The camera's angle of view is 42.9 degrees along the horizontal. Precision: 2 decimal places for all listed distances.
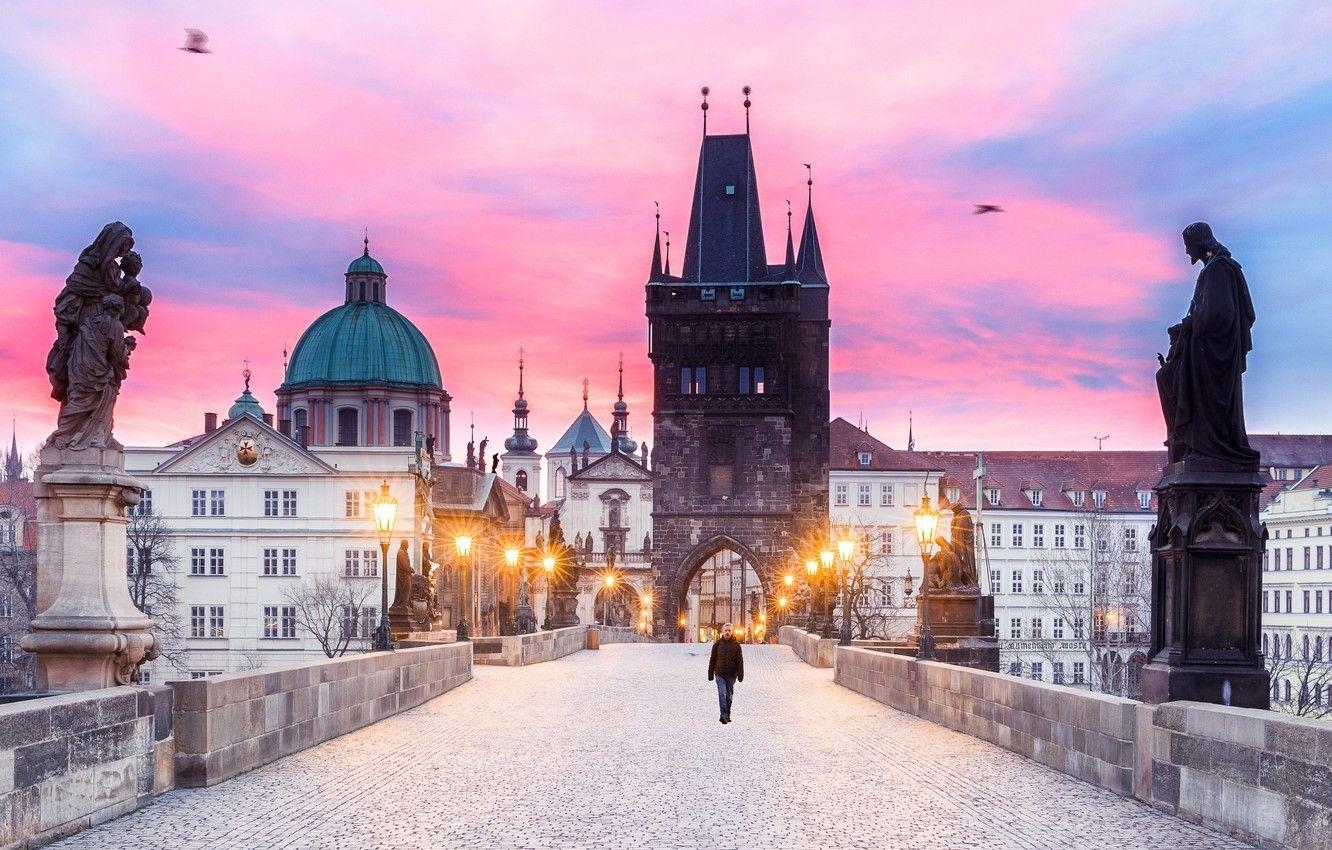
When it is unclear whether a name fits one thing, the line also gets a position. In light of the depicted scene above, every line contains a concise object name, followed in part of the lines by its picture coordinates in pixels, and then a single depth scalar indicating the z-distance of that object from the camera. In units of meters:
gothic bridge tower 79.12
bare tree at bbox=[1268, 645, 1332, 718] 61.77
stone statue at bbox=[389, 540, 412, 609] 34.06
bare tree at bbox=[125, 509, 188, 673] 70.94
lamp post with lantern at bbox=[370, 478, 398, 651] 27.23
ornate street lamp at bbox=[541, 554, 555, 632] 48.53
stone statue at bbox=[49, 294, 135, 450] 12.91
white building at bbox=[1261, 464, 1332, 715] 79.97
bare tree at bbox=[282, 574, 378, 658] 77.19
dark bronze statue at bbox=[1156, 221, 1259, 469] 12.50
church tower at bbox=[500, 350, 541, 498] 180.00
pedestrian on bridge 21.47
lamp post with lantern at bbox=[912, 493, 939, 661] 26.98
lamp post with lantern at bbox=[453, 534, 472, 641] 35.57
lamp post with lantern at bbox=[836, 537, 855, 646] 36.66
